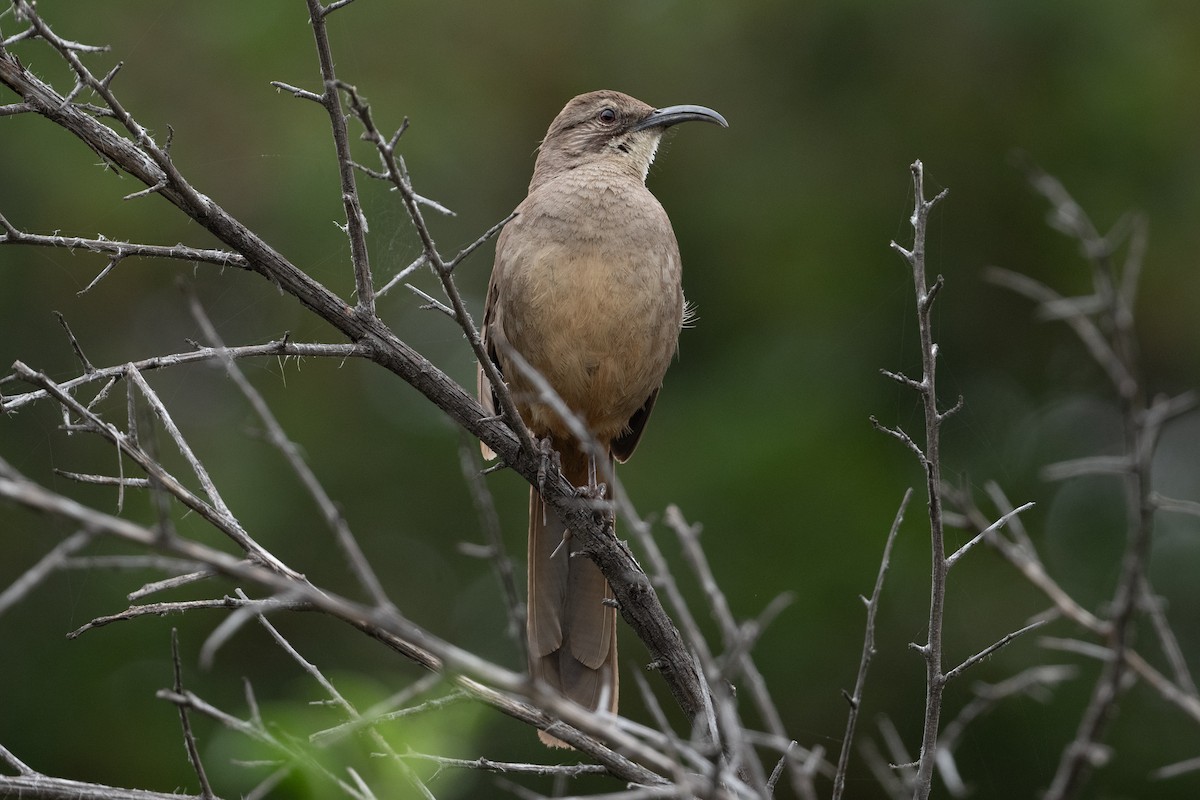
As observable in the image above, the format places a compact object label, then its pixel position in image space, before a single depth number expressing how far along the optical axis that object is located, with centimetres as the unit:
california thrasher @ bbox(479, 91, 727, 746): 812
